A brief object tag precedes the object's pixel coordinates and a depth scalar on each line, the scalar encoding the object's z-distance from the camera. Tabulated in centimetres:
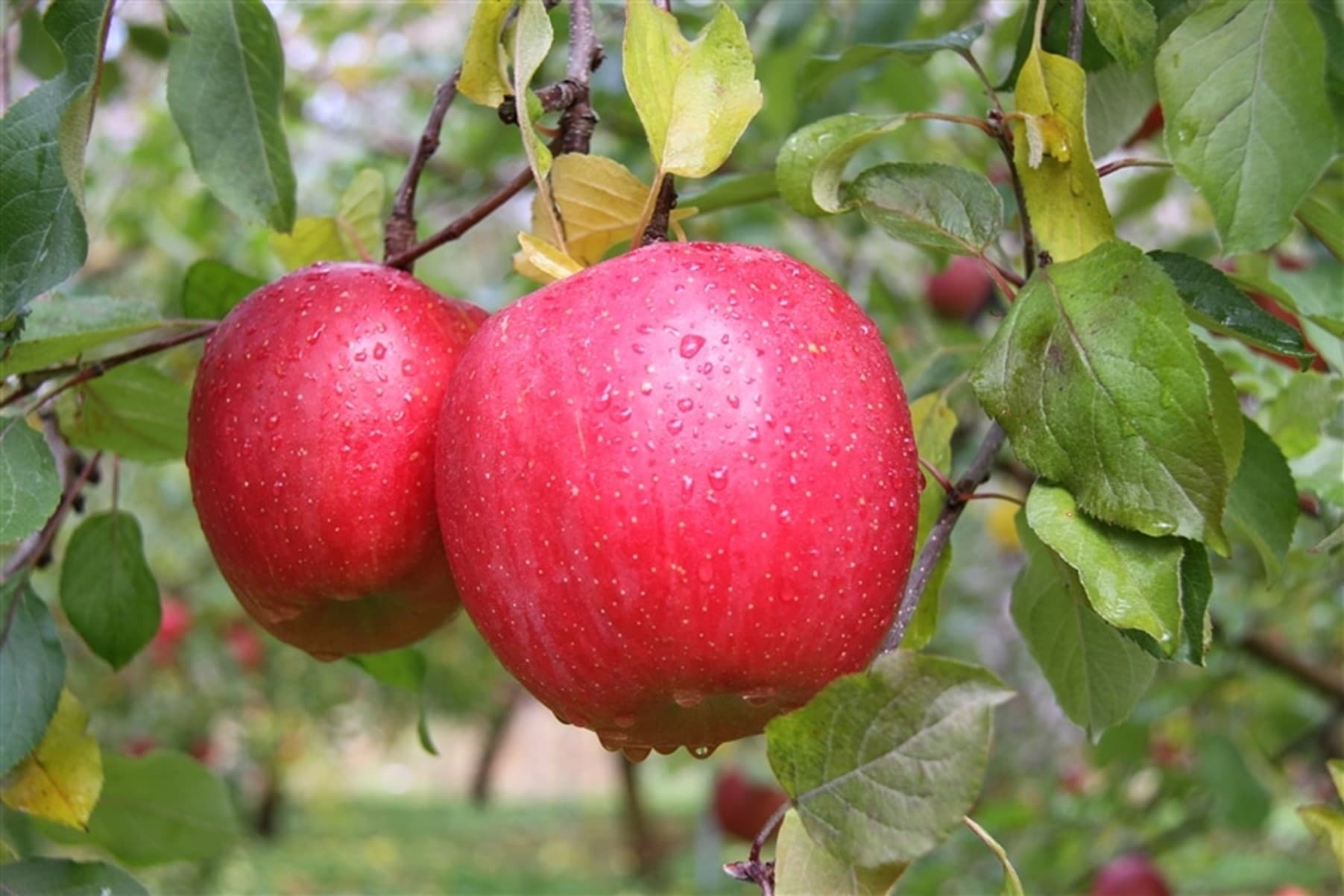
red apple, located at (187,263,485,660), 55
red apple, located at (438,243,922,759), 51
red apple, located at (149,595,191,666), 352
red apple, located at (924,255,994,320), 257
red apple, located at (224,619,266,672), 420
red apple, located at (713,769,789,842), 424
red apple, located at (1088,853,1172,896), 209
